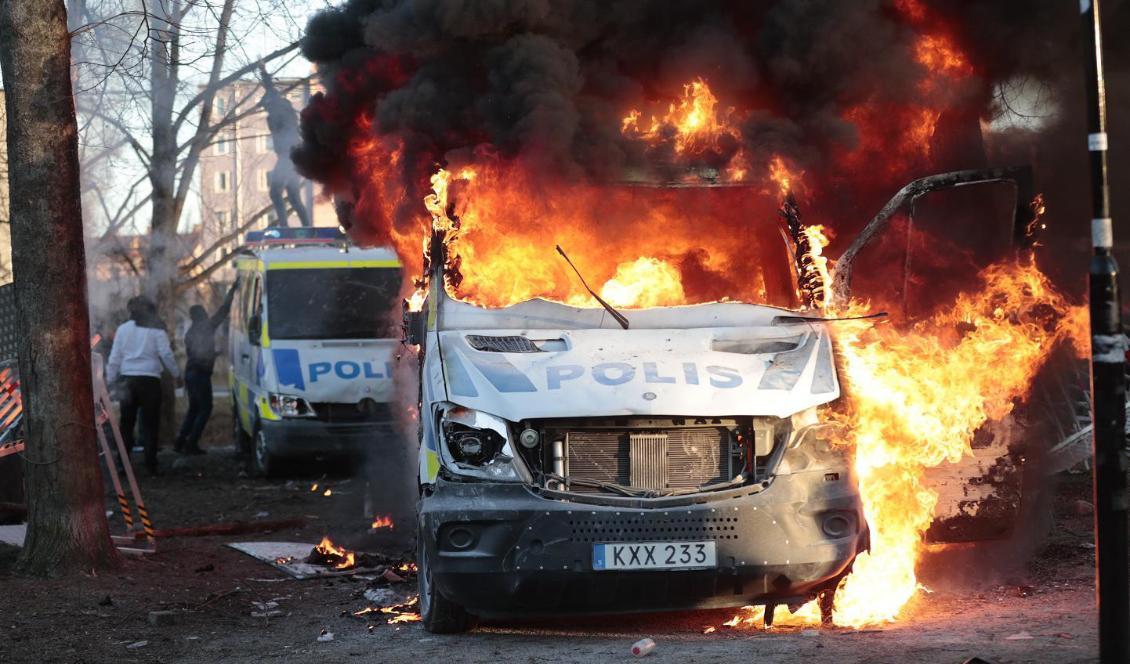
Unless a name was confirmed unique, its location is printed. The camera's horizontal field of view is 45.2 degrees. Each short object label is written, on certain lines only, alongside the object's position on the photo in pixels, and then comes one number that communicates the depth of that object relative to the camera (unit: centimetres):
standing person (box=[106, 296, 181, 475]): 1583
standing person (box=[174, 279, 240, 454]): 1764
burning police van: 625
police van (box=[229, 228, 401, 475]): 1430
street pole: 553
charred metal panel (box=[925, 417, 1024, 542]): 745
